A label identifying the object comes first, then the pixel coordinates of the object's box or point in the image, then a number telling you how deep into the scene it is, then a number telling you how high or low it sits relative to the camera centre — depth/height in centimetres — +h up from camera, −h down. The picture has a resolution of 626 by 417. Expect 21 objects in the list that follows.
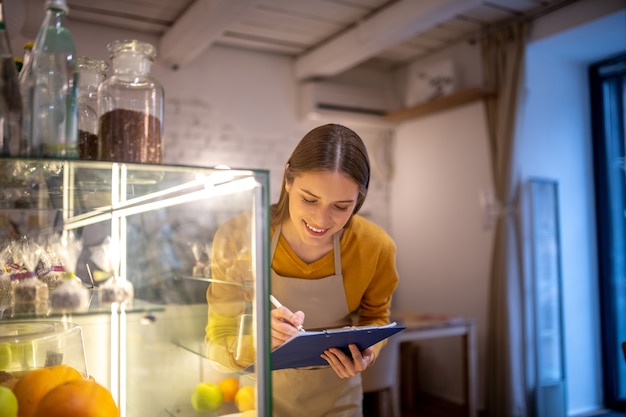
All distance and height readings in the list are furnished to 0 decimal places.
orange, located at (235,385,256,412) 94 -24
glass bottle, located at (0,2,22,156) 86 +24
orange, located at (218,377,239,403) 96 -23
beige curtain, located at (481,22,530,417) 383 -9
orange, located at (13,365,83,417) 86 -20
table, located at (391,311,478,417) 364 -56
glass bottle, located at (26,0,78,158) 89 +27
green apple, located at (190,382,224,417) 97 -25
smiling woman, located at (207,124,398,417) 141 -3
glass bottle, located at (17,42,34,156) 87 +23
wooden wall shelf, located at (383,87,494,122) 412 +111
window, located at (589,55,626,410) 417 +26
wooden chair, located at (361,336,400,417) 319 -75
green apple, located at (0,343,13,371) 94 -17
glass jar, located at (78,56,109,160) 110 +30
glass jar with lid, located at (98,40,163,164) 104 +27
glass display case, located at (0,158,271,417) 92 -3
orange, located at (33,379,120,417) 85 -22
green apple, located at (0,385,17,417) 84 -22
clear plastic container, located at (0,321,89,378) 93 -16
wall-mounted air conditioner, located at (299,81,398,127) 478 +125
